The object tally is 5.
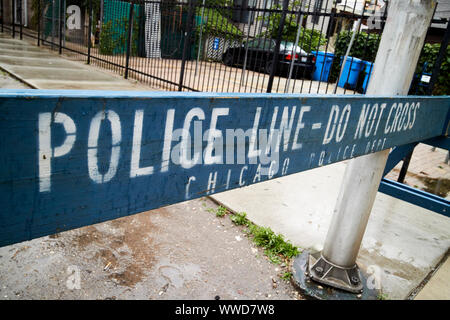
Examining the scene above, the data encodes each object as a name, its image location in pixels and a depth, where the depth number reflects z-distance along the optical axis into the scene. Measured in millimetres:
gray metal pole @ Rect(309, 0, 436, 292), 2148
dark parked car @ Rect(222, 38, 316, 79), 13242
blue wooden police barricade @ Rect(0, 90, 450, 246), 723
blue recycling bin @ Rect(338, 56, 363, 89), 12659
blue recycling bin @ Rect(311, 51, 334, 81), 14573
